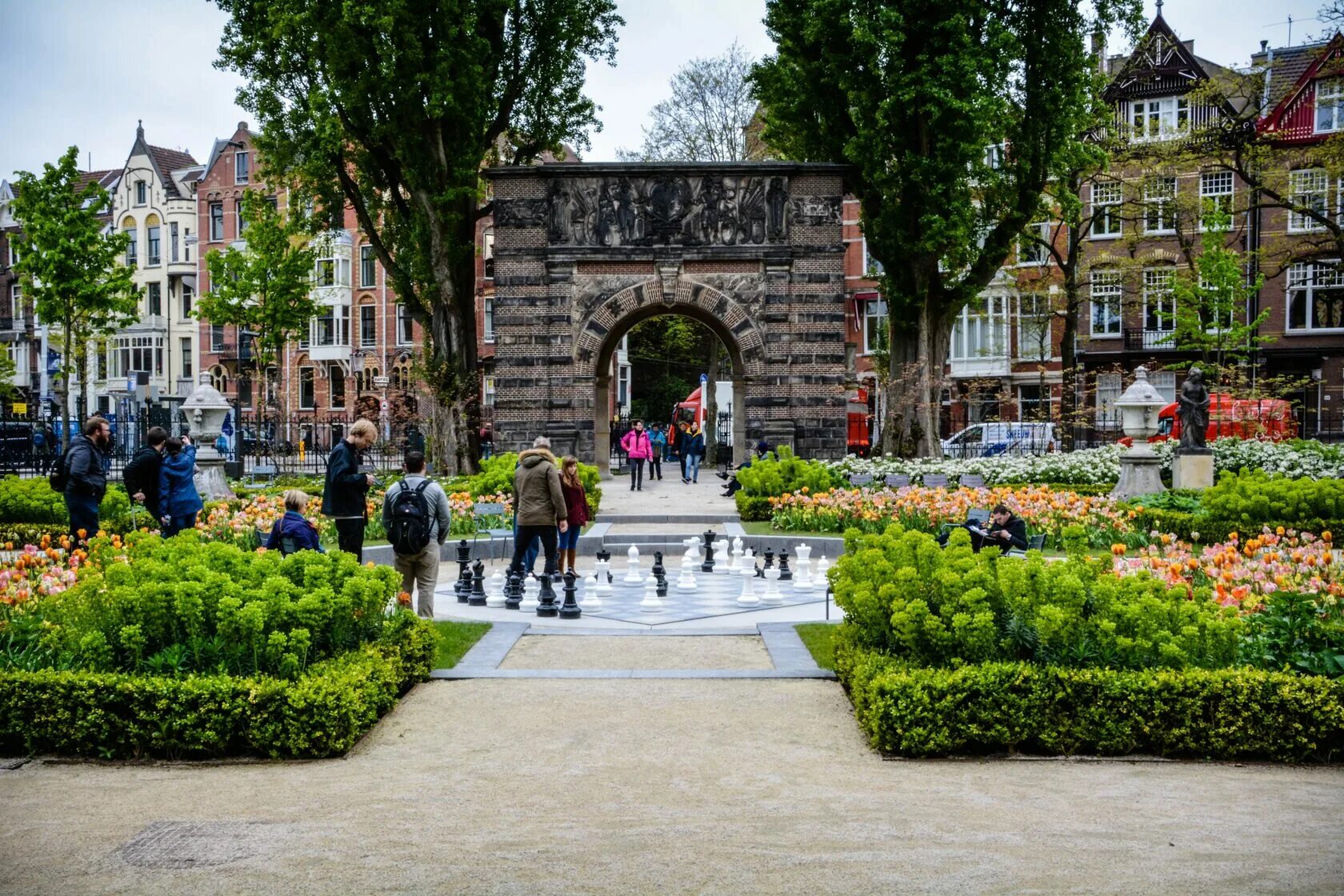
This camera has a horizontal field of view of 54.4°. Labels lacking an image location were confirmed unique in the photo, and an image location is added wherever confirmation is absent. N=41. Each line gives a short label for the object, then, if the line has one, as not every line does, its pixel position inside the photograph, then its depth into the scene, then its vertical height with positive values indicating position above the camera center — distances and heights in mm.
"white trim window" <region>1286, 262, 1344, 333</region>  43288 +4308
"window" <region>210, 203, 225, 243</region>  60094 +9910
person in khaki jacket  14062 -658
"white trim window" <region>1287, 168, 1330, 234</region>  35281 +6938
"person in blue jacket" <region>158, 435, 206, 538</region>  14984 -627
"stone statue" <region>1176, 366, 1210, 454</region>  21875 +257
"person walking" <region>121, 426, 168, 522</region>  14875 -425
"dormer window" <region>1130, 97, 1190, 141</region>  43547 +10876
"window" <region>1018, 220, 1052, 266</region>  32719 +5107
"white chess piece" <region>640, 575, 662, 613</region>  13705 -1778
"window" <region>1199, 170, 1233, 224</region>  44575 +8396
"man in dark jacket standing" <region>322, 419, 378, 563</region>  11734 -437
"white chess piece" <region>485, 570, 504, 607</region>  14266 -1815
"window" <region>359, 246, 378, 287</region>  56812 +7285
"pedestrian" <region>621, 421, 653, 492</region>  29250 -332
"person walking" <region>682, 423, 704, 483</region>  32406 -363
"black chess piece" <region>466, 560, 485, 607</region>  13959 -1651
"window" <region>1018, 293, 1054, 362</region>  44062 +3567
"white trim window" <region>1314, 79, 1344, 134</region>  41531 +10116
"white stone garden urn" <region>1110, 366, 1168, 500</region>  21656 -317
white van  35781 -232
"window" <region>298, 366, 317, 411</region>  58656 +2143
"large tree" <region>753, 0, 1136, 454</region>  27766 +6801
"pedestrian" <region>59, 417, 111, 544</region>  14344 -442
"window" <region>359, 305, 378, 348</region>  56844 +4794
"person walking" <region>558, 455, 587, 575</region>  15680 -904
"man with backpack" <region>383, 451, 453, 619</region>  11094 -774
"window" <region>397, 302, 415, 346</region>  55688 +4631
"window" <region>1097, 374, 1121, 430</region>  46625 +1415
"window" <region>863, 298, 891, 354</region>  50438 +4385
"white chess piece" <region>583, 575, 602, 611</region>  13887 -1758
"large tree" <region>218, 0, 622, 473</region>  27531 +7365
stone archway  30656 +3581
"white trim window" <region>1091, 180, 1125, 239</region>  38706 +7341
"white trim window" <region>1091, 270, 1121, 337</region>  42031 +4267
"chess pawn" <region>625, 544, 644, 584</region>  16125 -1675
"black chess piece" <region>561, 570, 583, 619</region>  13055 -1718
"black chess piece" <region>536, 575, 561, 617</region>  12977 -1658
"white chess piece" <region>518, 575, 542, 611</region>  13962 -1794
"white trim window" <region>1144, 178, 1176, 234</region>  36500 +6571
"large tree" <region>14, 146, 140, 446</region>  34625 +5064
